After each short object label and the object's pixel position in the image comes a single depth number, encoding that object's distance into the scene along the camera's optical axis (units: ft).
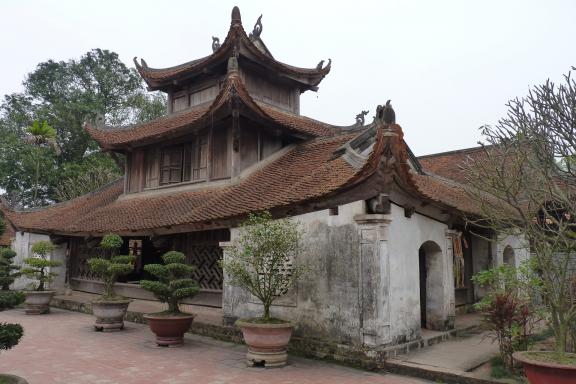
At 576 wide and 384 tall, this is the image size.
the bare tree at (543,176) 17.35
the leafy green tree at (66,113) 85.35
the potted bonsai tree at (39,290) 39.18
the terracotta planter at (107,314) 31.73
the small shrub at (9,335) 16.27
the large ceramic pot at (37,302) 39.68
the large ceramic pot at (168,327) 26.48
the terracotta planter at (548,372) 14.55
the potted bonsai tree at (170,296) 26.50
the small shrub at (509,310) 19.65
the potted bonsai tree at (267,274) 22.00
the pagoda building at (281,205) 22.58
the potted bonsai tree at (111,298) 31.80
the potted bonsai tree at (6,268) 38.88
